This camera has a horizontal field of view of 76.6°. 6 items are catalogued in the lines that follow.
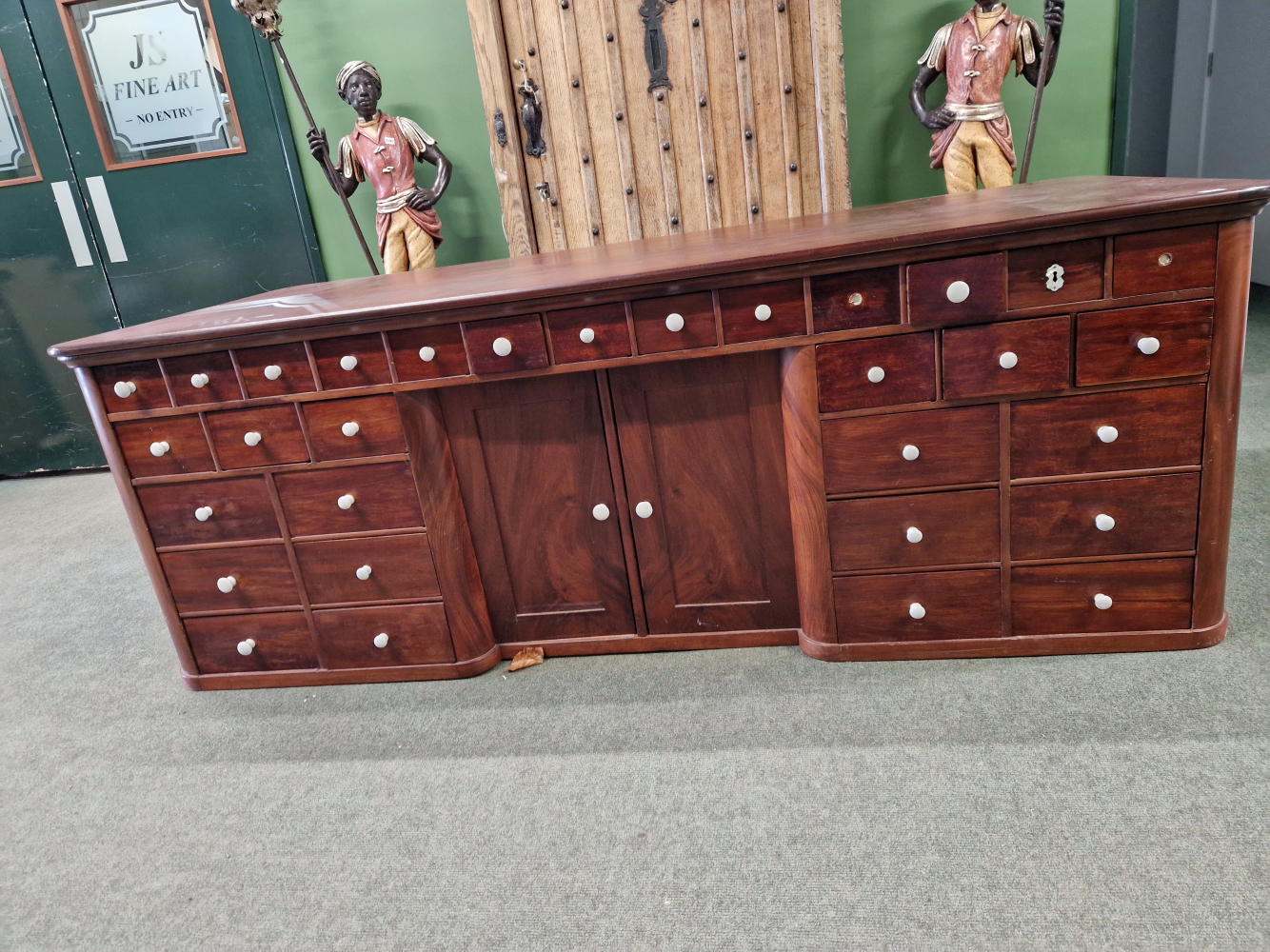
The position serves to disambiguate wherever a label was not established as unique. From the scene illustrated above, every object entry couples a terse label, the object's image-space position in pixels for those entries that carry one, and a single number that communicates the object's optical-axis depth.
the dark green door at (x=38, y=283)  3.72
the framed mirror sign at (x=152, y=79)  3.59
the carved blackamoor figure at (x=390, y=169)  3.28
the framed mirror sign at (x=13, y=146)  3.72
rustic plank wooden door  3.22
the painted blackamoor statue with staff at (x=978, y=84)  2.94
